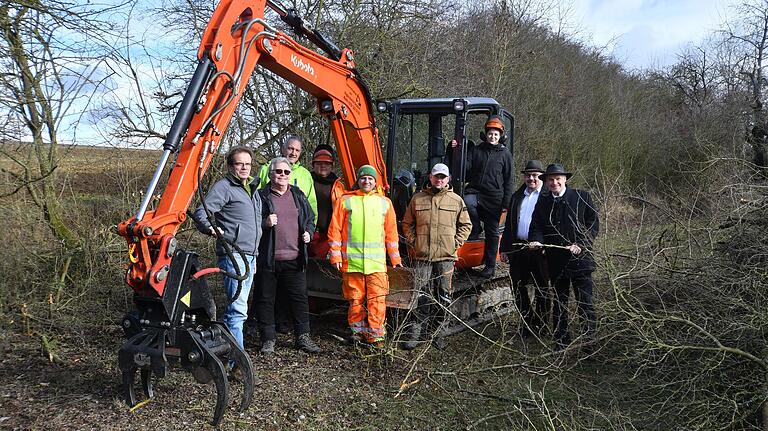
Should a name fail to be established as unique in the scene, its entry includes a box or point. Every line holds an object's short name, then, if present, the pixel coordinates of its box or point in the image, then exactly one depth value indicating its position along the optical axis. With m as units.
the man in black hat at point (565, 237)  5.09
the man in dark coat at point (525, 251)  5.55
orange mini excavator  3.61
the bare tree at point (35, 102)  5.57
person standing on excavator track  5.88
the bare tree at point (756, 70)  14.73
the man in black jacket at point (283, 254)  5.11
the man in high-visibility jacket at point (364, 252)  5.18
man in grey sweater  4.64
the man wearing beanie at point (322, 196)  5.87
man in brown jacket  5.32
